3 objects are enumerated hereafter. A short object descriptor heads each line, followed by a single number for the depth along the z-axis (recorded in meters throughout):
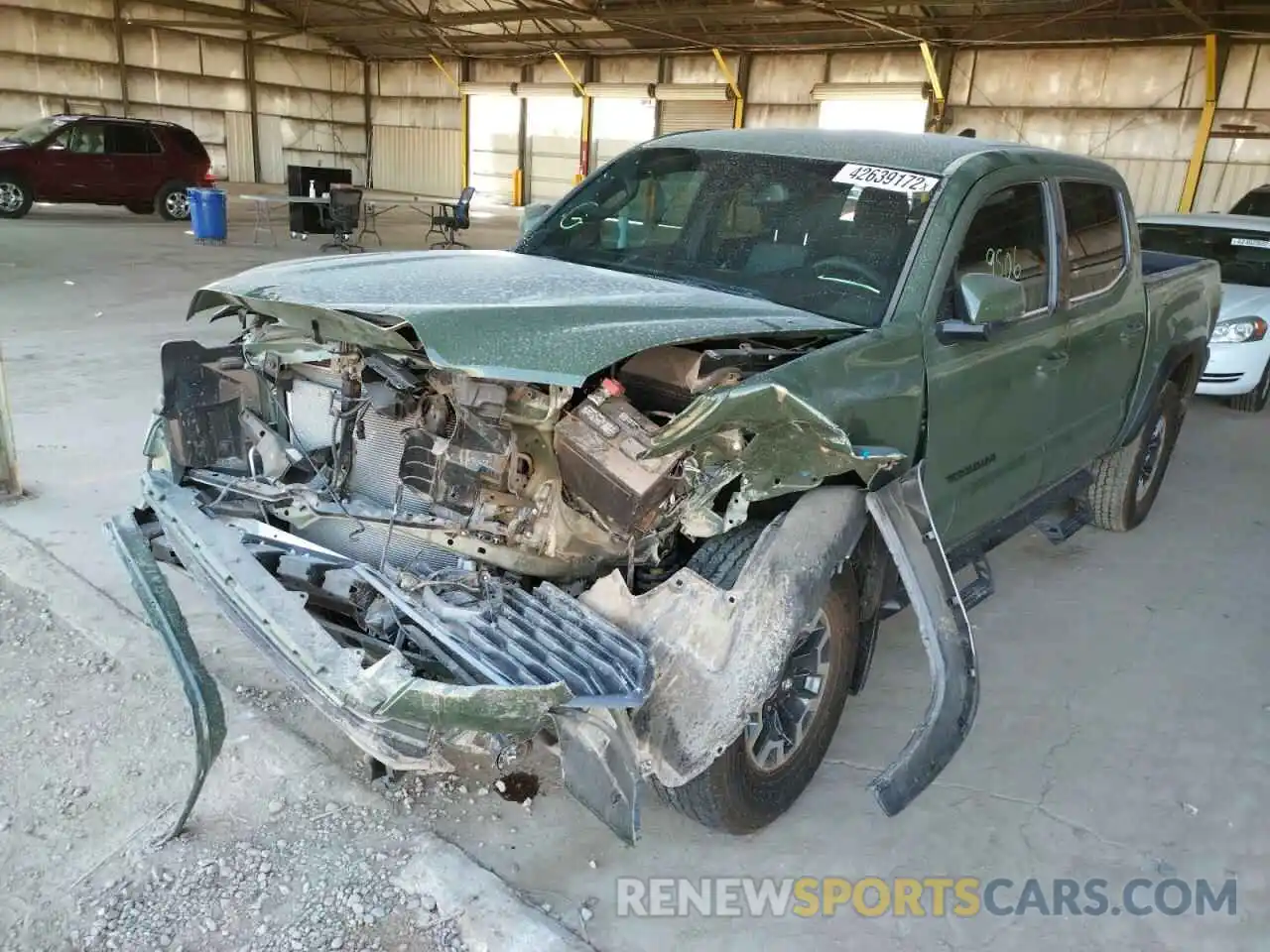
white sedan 7.32
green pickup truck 2.16
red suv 16.05
